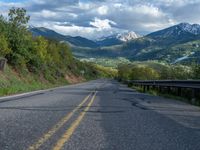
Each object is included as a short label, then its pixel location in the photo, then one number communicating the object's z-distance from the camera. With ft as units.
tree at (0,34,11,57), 143.74
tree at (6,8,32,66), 161.17
